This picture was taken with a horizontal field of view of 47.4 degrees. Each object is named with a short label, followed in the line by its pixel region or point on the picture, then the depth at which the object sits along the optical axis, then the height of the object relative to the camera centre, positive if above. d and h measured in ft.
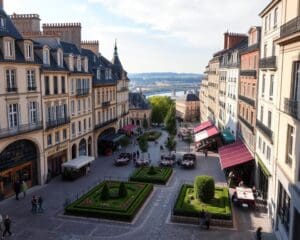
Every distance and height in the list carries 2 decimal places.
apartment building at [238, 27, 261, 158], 121.49 -4.05
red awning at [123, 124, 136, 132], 221.74 -32.77
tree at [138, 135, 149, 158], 159.33 -30.90
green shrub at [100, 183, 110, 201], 102.73 -34.75
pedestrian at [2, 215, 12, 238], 80.79 -34.79
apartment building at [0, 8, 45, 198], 102.73 -10.98
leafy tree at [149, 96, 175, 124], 312.50 -26.97
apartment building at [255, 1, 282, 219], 90.79 -8.23
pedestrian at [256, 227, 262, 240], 77.20 -34.76
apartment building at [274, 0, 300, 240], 66.33 -10.23
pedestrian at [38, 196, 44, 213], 96.24 -35.82
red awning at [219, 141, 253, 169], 122.62 -29.05
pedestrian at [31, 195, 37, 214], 95.61 -35.51
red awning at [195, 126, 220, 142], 186.54 -30.85
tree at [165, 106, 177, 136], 208.13 -29.00
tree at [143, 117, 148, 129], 272.31 -35.87
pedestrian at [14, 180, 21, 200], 107.04 -34.53
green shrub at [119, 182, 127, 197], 104.83 -34.42
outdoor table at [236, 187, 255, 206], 98.53 -34.27
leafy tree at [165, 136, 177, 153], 165.07 -32.05
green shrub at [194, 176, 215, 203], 97.09 -30.98
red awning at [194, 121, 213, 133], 220.64 -31.65
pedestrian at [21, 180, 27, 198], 109.56 -35.15
